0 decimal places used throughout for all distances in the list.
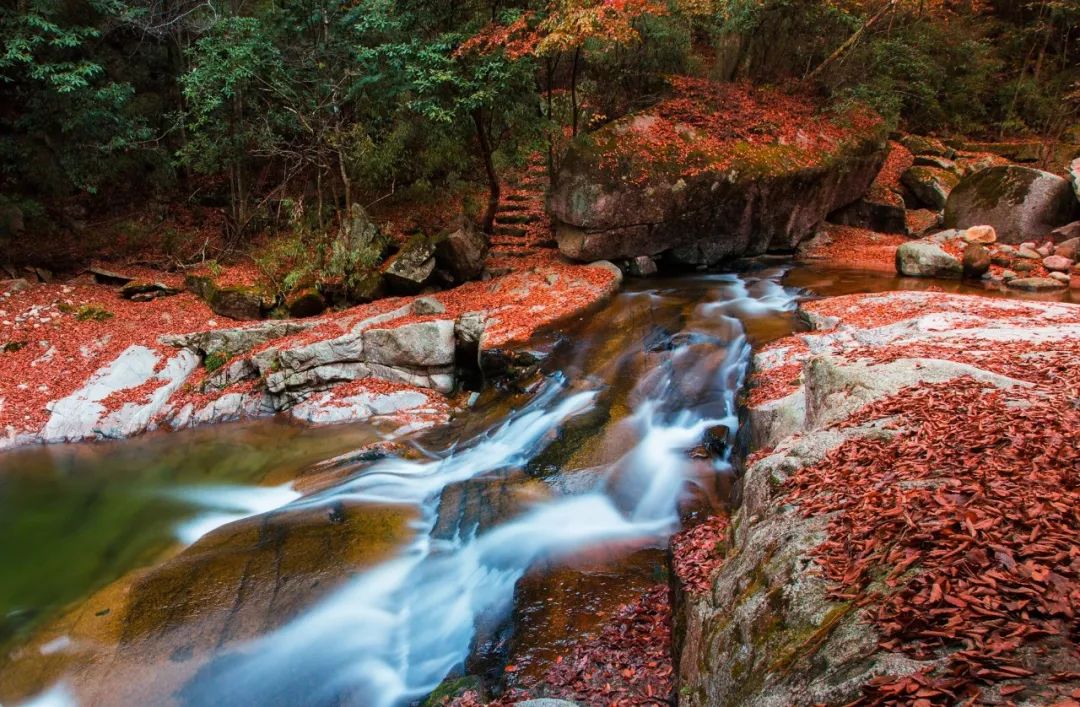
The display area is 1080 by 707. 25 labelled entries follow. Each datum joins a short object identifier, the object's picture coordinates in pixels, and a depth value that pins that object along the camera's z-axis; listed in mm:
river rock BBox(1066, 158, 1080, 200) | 12680
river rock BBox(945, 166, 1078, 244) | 13031
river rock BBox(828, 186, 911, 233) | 15742
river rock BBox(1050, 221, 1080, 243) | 12422
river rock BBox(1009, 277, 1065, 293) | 10445
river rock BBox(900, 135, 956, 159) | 18156
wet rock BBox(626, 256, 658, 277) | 13078
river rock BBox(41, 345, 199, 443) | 9438
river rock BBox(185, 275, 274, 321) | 11797
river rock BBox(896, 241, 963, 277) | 11547
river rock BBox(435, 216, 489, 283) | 12055
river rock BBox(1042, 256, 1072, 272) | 11180
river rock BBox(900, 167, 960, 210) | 16578
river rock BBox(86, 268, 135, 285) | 12867
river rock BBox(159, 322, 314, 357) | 10852
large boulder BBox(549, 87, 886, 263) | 12352
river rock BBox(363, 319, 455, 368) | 9836
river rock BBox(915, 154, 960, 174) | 17391
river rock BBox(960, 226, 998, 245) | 12562
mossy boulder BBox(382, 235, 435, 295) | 11891
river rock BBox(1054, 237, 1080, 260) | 11578
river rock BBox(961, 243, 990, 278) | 11312
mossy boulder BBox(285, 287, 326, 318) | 11773
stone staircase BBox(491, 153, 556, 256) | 13977
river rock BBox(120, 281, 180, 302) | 12305
